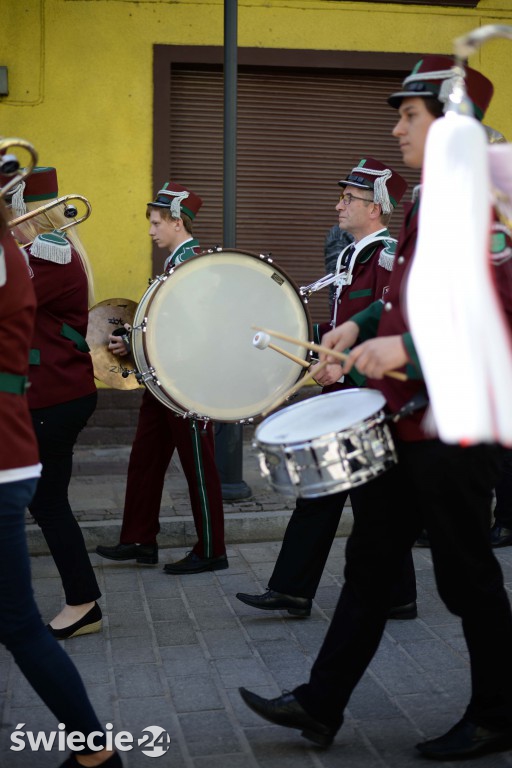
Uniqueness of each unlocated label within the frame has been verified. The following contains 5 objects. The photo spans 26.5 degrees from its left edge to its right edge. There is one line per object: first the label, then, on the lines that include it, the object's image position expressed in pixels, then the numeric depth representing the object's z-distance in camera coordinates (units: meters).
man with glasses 4.56
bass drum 4.81
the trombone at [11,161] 2.93
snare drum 3.03
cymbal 5.39
